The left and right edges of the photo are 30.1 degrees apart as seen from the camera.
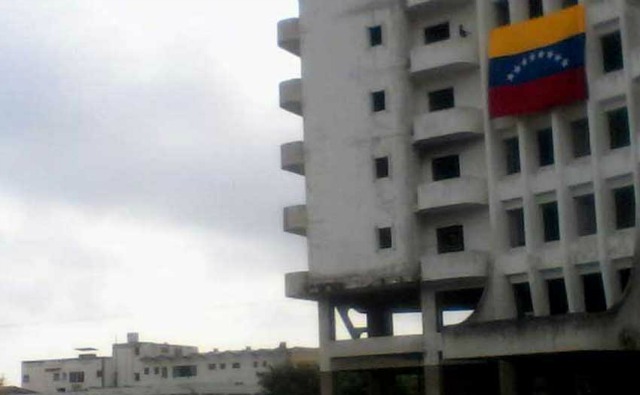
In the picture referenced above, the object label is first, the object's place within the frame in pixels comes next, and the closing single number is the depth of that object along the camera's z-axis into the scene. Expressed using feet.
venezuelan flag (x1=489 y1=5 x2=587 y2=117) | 135.03
